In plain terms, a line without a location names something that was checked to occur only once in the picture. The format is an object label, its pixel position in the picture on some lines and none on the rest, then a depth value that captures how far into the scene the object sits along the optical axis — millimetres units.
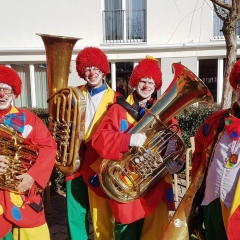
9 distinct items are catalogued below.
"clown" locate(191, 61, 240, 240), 1935
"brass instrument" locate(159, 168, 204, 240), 2111
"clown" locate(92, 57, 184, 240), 2529
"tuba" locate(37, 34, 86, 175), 2846
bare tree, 4324
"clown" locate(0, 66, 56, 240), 2387
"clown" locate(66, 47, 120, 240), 2963
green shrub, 5676
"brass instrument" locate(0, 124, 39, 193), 2293
